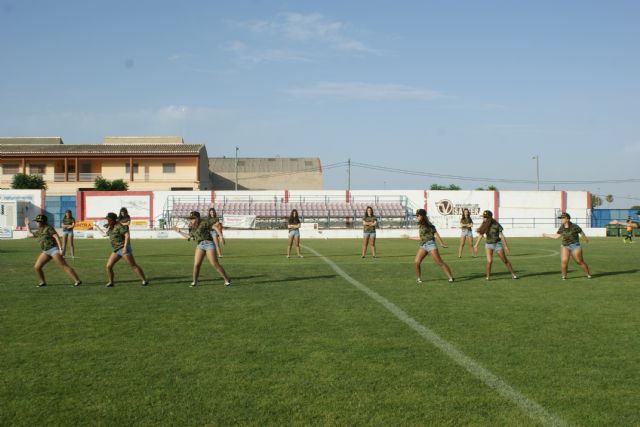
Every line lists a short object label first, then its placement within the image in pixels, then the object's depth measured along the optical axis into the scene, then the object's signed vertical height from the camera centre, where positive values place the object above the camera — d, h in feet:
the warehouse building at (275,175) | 270.67 +21.78
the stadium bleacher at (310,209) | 179.73 +4.06
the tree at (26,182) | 195.93 +14.13
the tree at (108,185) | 196.54 +13.11
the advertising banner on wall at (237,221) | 162.20 +0.48
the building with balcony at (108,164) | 211.41 +21.84
